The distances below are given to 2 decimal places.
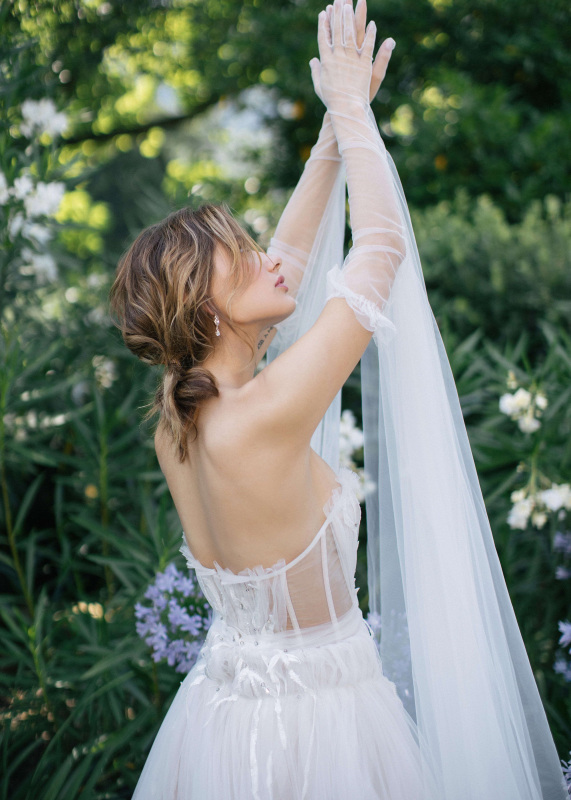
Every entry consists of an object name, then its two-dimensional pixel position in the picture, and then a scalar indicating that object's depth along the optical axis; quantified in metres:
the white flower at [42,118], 2.81
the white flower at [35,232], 2.79
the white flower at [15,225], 2.72
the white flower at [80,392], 3.41
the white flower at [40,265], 3.10
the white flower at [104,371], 3.36
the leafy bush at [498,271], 3.54
